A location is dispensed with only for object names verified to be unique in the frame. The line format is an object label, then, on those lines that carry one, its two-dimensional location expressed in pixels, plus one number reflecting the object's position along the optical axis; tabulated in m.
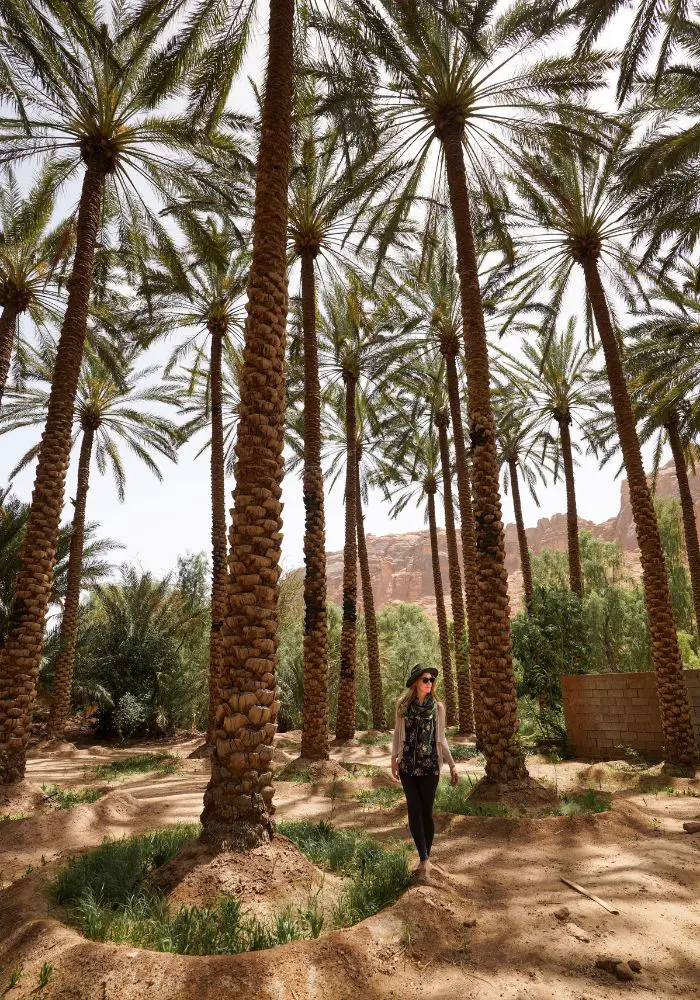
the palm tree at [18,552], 18.84
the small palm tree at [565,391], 21.05
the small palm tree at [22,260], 13.83
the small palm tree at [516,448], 22.47
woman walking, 5.14
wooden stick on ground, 4.40
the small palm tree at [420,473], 23.09
